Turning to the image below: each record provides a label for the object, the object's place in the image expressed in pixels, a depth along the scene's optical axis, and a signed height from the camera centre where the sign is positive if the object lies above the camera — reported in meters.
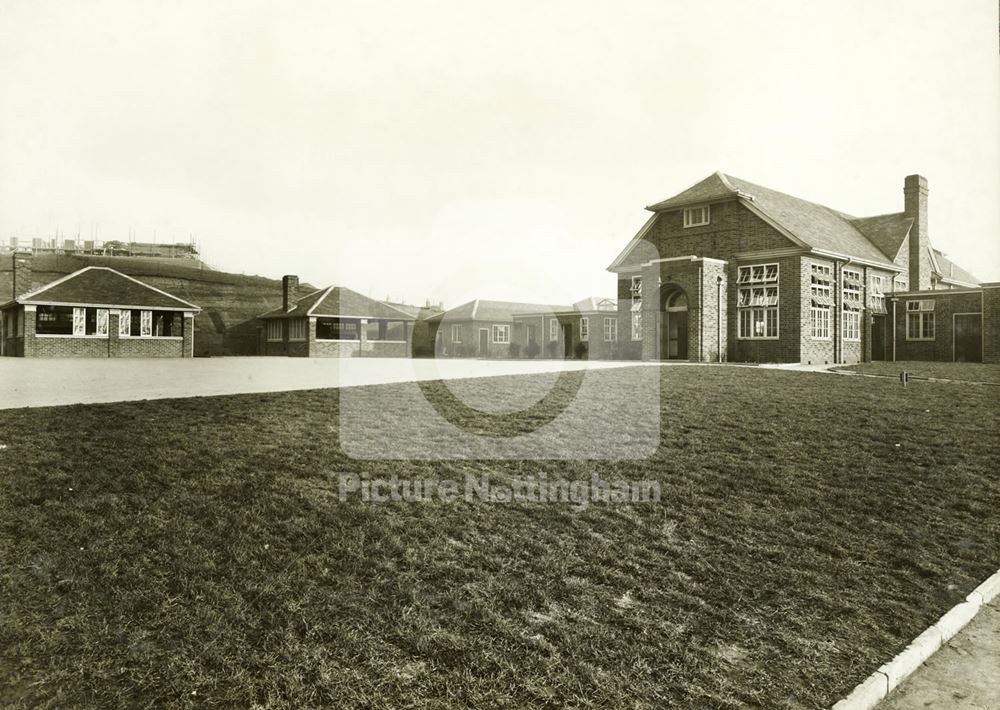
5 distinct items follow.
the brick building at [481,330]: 47.22 +1.93
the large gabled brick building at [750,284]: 27.11 +3.24
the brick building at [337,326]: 42.97 +2.08
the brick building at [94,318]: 33.78 +2.09
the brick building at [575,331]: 36.07 +1.55
